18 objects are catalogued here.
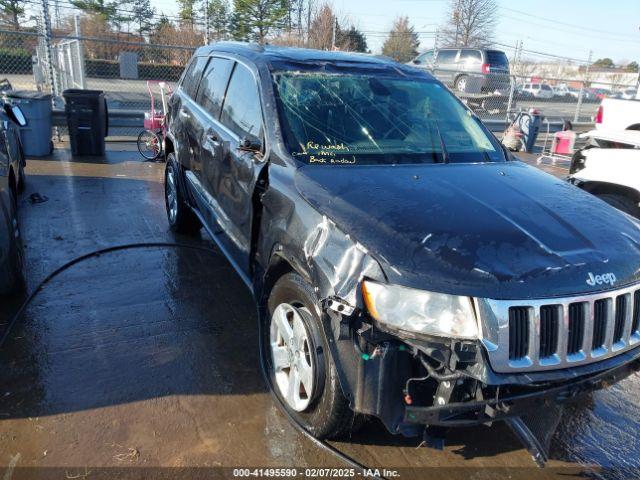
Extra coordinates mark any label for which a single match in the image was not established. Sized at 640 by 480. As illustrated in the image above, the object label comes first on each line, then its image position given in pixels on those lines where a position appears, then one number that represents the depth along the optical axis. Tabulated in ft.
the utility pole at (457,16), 134.31
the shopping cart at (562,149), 38.88
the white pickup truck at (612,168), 17.69
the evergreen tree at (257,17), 105.09
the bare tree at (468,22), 134.21
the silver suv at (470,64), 54.54
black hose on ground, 8.91
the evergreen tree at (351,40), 108.99
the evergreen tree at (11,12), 84.59
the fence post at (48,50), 33.71
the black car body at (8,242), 12.55
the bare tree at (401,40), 148.36
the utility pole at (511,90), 49.16
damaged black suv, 7.27
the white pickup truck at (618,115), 23.75
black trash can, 31.24
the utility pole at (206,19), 44.06
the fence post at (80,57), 37.63
